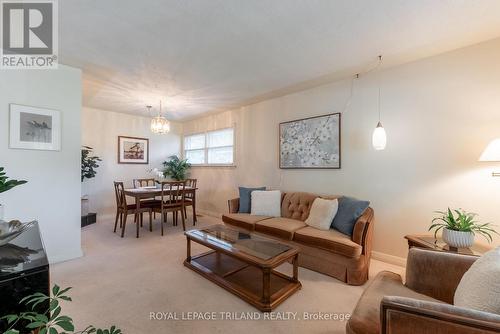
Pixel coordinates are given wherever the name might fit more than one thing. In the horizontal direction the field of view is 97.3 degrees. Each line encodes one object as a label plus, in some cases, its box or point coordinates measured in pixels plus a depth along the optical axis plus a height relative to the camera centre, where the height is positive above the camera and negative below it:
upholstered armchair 0.89 -0.68
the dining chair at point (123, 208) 3.69 -0.77
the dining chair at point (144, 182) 4.86 -0.43
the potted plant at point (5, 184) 1.12 -0.11
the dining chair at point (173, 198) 3.96 -0.66
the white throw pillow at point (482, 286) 1.00 -0.58
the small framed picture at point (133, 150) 5.17 +0.34
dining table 3.71 -0.49
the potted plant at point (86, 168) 4.29 -0.08
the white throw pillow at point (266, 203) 3.44 -0.60
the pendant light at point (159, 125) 3.88 +0.69
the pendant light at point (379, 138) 2.60 +0.34
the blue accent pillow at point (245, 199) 3.62 -0.57
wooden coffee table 1.93 -1.17
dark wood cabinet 0.81 -0.44
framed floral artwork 3.26 +0.36
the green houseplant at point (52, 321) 0.56 -0.42
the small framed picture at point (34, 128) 2.43 +0.41
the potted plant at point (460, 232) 1.87 -0.57
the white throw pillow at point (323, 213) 2.75 -0.61
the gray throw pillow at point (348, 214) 2.55 -0.57
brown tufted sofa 2.27 -0.87
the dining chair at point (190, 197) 4.41 -0.70
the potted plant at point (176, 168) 5.62 -0.09
